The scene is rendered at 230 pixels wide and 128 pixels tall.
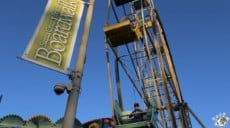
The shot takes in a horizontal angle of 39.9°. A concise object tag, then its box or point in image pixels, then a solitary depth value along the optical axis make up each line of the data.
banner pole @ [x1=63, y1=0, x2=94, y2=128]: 5.16
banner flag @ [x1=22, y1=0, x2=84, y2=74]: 5.76
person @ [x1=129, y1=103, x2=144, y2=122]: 12.09
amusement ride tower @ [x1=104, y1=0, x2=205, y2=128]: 16.83
